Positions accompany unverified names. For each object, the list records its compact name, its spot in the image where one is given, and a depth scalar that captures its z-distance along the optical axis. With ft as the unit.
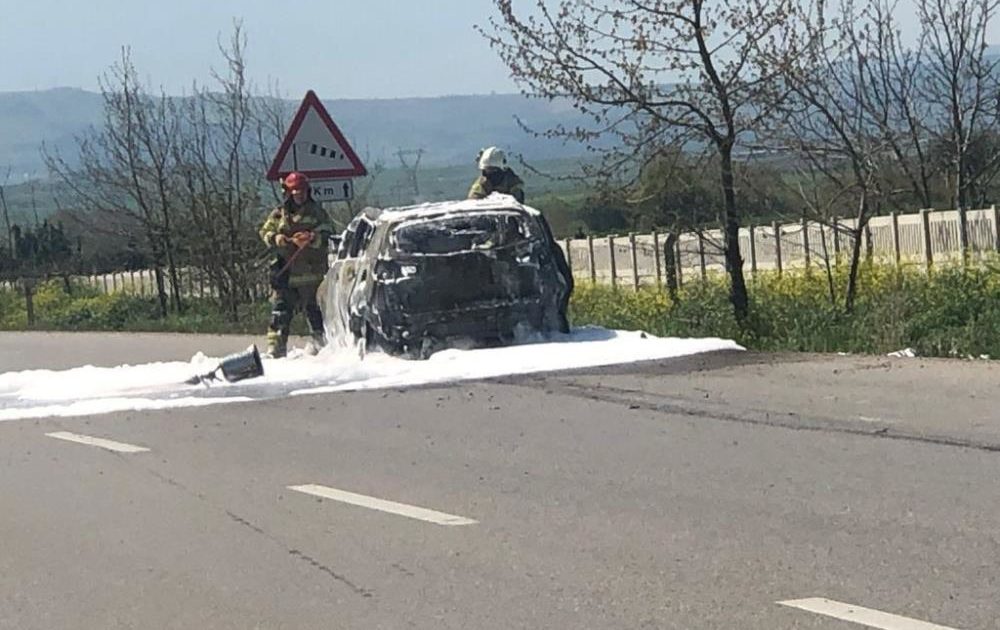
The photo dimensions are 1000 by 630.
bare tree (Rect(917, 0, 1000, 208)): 81.82
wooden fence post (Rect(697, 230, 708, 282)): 60.13
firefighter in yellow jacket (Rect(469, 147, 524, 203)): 58.90
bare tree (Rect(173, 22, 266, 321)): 110.42
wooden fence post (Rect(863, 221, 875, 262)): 63.77
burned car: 51.52
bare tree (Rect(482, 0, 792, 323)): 55.77
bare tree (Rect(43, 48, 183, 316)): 114.83
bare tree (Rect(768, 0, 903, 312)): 56.95
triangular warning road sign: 62.18
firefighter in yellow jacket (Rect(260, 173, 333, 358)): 58.39
